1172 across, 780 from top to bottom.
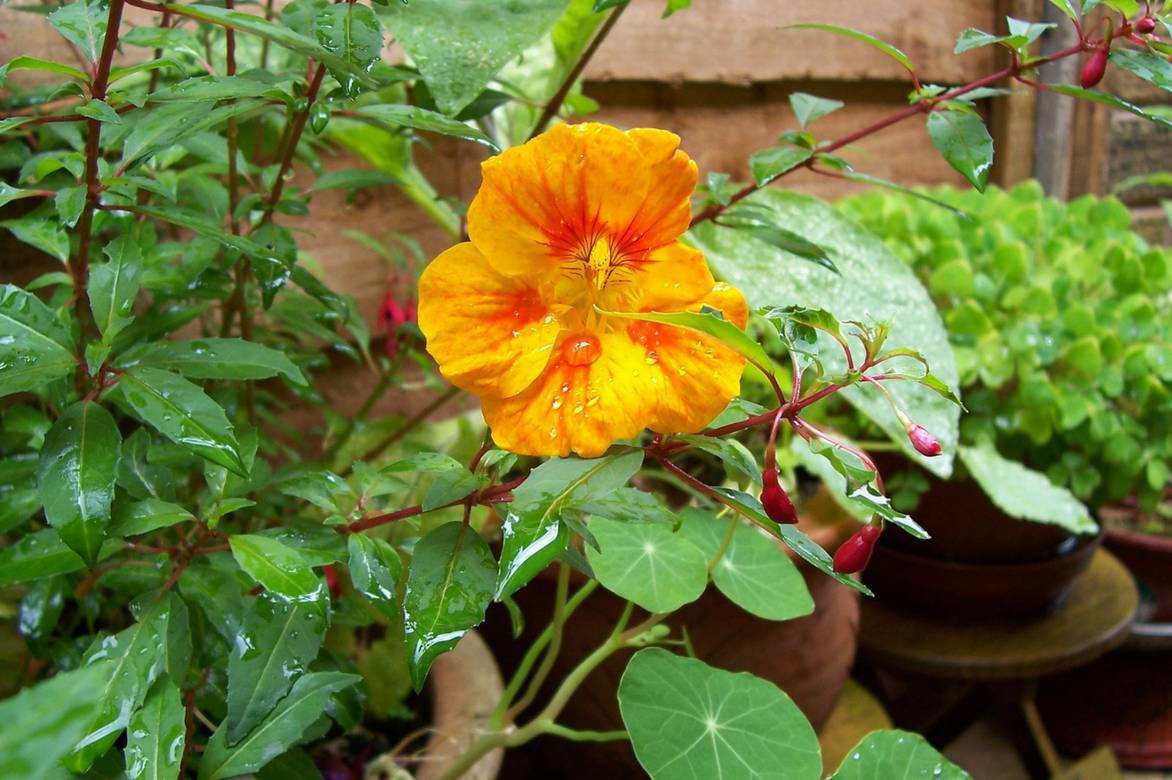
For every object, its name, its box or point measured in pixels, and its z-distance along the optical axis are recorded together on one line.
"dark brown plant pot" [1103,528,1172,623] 1.46
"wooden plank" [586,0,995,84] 1.29
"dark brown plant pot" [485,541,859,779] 0.83
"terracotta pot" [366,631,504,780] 0.66
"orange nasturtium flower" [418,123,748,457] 0.37
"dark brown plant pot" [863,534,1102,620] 1.20
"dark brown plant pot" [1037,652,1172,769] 1.50
